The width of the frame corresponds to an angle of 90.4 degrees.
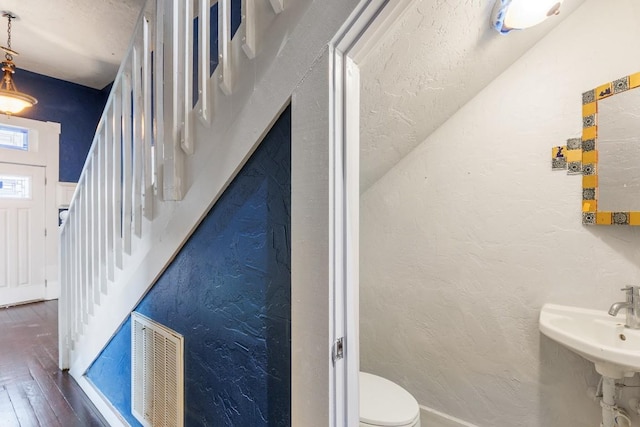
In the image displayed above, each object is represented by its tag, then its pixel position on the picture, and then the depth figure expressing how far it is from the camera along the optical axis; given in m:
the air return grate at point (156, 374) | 1.25
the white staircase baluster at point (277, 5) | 0.85
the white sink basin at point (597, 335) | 1.03
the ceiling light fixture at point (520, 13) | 1.12
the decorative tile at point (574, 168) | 1.37
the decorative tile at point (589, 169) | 1.34
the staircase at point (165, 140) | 0.92
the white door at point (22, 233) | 3.70
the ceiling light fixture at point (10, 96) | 2.85
